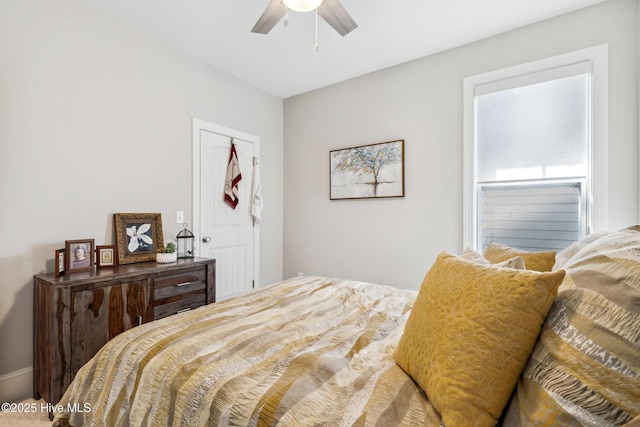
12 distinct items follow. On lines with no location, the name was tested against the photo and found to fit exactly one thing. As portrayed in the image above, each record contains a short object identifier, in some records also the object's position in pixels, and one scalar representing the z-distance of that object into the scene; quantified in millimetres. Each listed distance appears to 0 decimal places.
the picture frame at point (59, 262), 1948
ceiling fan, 1973
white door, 3189
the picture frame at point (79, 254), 2059
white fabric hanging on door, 3752
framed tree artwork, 3311
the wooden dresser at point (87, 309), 1764
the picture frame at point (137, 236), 2453
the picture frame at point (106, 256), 2270
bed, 597
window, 2363
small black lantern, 2900
